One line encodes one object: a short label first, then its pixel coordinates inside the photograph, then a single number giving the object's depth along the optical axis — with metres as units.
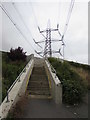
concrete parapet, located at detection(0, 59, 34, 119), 2.77
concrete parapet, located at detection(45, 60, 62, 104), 3.84
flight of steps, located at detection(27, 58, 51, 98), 4.50
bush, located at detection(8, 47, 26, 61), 8.51
